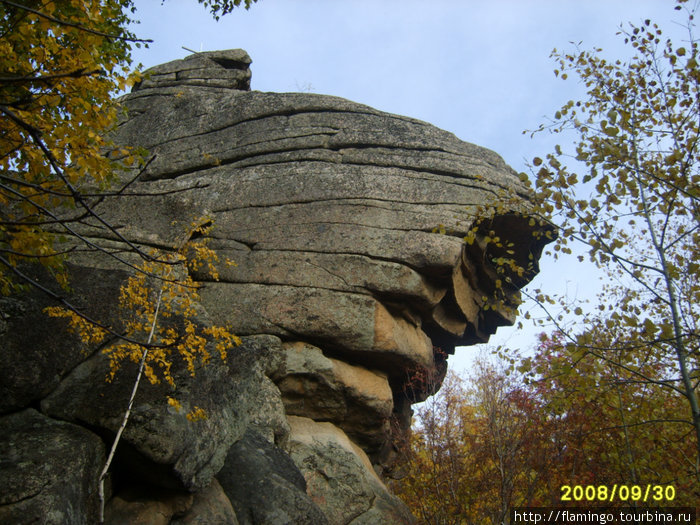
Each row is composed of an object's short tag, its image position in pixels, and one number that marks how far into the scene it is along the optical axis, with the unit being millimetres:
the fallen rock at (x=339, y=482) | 10469
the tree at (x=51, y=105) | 6223
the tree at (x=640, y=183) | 8180
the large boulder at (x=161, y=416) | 7574
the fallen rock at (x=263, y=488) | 8320
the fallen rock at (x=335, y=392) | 11508
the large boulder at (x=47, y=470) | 6465
